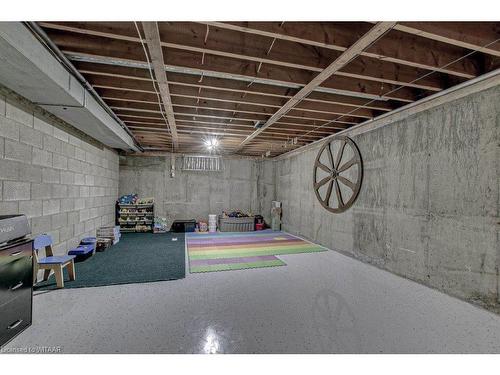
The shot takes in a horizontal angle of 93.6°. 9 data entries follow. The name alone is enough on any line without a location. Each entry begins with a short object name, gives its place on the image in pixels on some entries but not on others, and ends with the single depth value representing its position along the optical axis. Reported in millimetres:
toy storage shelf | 7477
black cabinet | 1979
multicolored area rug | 4285
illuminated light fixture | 6173
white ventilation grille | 8453
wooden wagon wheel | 4633
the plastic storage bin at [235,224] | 7977
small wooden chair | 3045
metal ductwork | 1900
